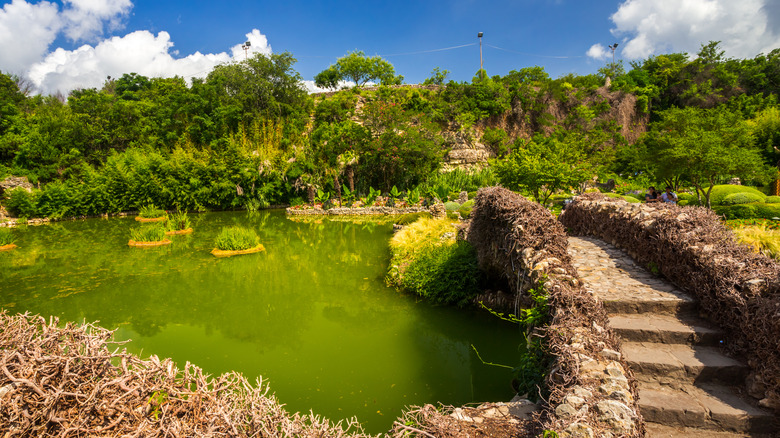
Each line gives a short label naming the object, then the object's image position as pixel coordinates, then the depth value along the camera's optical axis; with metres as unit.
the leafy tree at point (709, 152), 9.28
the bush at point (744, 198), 10.77
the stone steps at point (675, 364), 2.88
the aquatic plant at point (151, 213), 19.28
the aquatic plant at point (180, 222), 15.80
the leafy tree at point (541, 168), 11.69
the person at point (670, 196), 10.38
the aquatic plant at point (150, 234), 13.58
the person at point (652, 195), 11.04
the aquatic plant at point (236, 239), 12.09
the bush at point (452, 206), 17.34
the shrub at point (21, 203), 20.00
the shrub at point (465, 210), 14.89
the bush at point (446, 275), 7.75
